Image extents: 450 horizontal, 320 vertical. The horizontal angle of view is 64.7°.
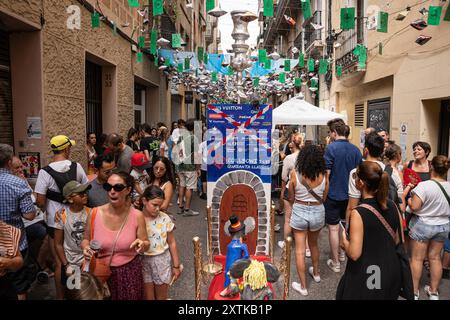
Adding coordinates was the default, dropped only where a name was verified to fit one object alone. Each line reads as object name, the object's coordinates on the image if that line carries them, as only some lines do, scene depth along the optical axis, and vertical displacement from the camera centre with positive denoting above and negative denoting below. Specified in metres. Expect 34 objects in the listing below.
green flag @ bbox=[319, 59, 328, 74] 11.92 +2.52
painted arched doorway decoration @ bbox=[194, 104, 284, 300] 4.75 -0.36
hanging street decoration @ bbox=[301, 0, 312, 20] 6.30 +2.39
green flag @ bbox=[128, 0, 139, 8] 5.94 +2.32
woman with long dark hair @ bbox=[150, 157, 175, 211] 3.91 -0.39
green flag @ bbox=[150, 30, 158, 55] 9.07 +2.56
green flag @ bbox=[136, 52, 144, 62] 10.52 +2.48
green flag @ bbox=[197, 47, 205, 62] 10.29 +2.53
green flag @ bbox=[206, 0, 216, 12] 5.86 +2.25
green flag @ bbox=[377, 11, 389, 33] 6.88 +2.33
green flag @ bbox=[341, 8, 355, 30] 6.47 +2.27
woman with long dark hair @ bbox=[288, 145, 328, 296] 4.03 -0.70
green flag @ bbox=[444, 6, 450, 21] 5.15 +1.83
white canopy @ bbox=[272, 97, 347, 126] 8.67 +0.66
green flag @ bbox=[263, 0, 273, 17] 6.00 +2.26
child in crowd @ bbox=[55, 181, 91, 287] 3.22 -0.83
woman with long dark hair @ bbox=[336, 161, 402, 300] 2.51 -0.73
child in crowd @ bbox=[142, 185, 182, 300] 3.05 -0.94
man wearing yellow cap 3.55 -0.45
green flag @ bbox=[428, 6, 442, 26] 5.73 +2.05
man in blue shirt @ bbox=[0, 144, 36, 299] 3.08 -0.57
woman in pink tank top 2.65 -0.74
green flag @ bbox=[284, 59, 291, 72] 13.05 +2.78
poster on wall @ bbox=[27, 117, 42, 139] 5.75 +0.19
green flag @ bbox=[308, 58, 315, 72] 13.04 +2.82
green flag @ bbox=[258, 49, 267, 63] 10.60 +2.56
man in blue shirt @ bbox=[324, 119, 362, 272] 4.62 -0.49
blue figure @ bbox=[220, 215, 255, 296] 2.79 -0.83
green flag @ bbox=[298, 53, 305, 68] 11.54 +2.62
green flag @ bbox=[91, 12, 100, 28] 6.99 +2.38
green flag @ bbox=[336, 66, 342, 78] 11.61 +2.34
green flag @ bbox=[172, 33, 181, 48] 9.30 +2.64
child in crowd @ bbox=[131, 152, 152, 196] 4.48 -0.37
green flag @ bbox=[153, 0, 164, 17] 6.29 +2.38
